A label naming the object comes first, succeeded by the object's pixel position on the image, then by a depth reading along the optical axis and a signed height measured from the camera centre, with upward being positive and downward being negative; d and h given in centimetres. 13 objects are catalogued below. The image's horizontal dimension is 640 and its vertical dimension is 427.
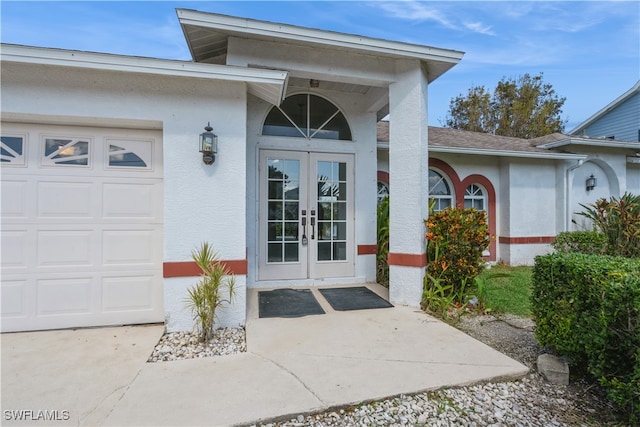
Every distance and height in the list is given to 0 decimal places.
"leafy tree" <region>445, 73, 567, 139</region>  1905 +732
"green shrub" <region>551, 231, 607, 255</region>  713 -56
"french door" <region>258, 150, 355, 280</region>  531 +7
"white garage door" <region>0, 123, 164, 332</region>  353 -10
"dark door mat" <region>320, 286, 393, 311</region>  447 -129
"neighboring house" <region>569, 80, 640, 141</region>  1308 +486
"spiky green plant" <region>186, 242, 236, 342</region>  340 -87
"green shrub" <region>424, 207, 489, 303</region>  447 -46
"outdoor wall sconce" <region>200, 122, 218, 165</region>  360 +90
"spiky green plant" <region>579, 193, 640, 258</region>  641 -13
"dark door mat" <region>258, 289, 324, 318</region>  416 -129
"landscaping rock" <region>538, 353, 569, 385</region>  263 -136
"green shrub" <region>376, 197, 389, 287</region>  565 -55
